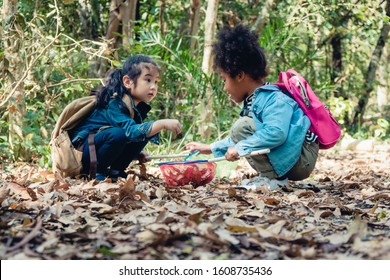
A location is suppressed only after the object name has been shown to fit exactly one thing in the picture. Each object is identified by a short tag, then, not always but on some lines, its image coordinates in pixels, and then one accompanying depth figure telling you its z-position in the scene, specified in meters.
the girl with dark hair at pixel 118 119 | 4.25
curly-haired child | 3.80
